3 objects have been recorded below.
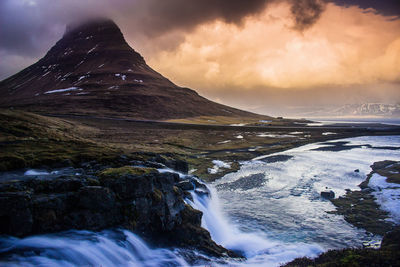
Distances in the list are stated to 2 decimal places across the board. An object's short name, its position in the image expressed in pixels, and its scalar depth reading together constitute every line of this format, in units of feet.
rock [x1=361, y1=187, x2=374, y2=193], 89.98
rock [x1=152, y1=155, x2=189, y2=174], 94.73
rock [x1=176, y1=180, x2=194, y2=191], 75.92
